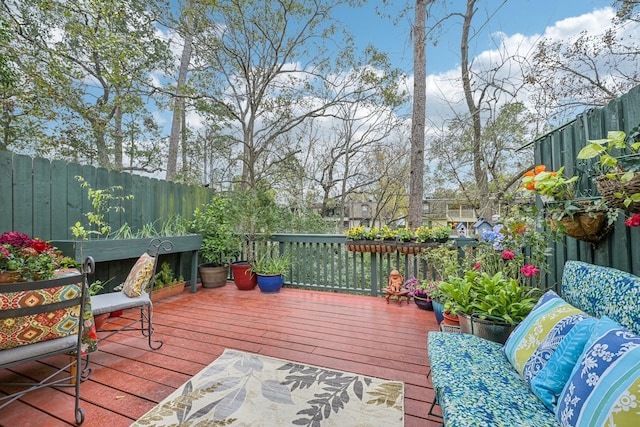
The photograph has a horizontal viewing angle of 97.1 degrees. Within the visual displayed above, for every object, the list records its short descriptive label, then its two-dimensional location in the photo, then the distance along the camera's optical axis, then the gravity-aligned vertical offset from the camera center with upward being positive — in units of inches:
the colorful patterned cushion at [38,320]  57.0 -21.8
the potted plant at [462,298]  77.2 -23.3
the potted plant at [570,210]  58.6 +1.1
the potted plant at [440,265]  113.9 -21.2
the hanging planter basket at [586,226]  59.4 -2.5
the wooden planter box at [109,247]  108.5 -12.2
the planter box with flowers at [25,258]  72.1 -10.2
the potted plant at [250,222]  169.5 -2.8
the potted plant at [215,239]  171.5 -12.9
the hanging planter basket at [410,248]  140.6 -15.9
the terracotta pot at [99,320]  107.4 -39.0
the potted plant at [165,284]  151.7 -37.1
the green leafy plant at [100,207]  119.4 +5.9
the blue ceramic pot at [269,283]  164.4 -38.2
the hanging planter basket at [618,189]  43.6 +4.1
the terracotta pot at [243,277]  169.2 -35.5
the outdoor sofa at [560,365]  35.2 -23.6
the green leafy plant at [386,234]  147.6 -9.3
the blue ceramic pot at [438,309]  112.7 -38.0
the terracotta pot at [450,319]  95.0 -35.1
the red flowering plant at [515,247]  81.4 -10.1
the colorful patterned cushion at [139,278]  94.8 -20.3
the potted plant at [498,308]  70.1 -23.7
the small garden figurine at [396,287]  142.8 -36.7
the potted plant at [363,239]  149.1 -12.0
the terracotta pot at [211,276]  174.6 -35.8
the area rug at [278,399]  62.4 -44.6
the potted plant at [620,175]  43.8 +6.4
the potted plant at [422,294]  132.0 -37.6
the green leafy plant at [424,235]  139.2 -9.4
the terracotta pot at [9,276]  70.6 -14.2
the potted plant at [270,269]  164.9 -31.0
